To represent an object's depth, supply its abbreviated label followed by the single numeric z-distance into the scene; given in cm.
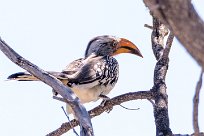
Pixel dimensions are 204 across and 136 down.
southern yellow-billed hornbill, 1237
